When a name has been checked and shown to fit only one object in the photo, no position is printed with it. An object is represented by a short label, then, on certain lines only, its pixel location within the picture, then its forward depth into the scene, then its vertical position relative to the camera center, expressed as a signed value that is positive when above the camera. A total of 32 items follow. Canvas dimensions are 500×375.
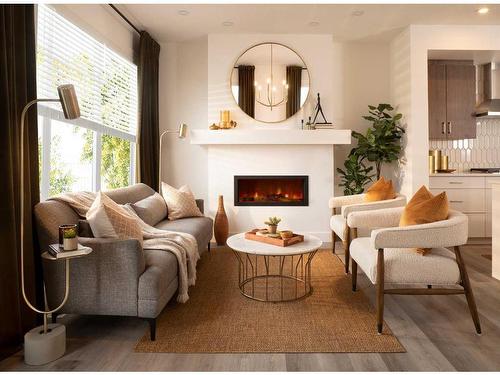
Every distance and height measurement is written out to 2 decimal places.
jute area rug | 2.06 -0.92
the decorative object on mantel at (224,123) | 4.94 +0.77
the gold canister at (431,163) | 5.23 +0.20
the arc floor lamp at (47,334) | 1.91 -0.81
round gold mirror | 5.06 +1.35
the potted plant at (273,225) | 2.94 -0.37
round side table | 1.90 -0.84
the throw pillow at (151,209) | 3.35 -0.27
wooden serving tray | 2.76 -0.47
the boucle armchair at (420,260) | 2.16 -0.51
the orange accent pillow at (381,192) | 3.75 -0.15
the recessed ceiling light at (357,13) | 4.28 +1.95
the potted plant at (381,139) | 4.88 +0.52
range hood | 5.29 +1.36
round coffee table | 2.65 -0.88
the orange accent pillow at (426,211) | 2.32 -0.22
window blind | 2.86 +1.04
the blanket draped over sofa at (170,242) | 2.59 -0.45
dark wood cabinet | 5.11 +1.09
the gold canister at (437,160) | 5.26 +0.24
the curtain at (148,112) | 4.64 +0.92
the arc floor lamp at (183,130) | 4.42 +0.61
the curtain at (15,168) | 2.01 +0.09
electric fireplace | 5.07 -0.15
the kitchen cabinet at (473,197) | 4.88 -0.27
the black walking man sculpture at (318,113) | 5.06 +0.91
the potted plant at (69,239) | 1.98 -0.31
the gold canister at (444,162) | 5.27 +0.22
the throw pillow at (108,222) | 2.34 -0.26
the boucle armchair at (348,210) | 3.41 -0.30
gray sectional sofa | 2.15 -0.58
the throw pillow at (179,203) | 4.04 -0.26
